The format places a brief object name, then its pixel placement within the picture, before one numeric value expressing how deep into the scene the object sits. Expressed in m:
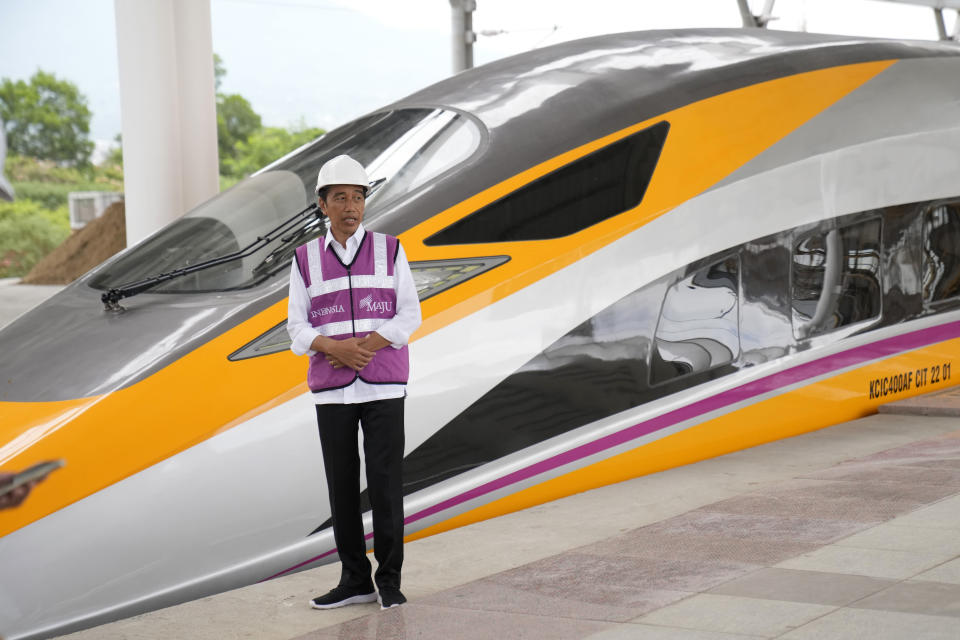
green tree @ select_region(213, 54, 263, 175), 69.94
